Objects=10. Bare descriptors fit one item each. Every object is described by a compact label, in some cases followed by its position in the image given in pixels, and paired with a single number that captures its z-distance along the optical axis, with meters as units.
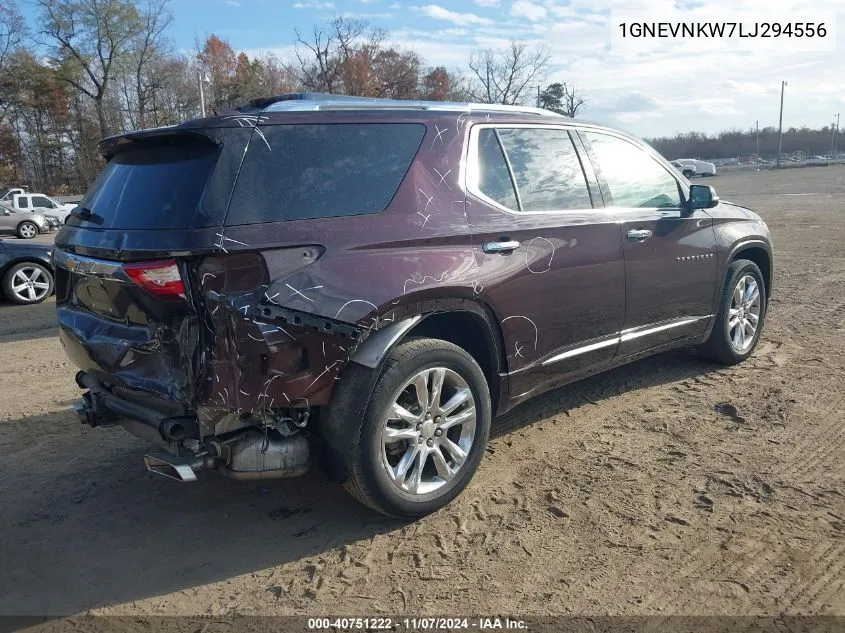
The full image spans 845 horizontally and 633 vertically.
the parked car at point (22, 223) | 25.53
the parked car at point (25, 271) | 9.39
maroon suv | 2.84
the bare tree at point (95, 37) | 49.94
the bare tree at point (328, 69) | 50.59
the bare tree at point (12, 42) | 48.66
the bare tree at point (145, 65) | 52.91
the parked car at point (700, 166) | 47.65
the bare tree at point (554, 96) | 58.25
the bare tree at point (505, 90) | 61.88
